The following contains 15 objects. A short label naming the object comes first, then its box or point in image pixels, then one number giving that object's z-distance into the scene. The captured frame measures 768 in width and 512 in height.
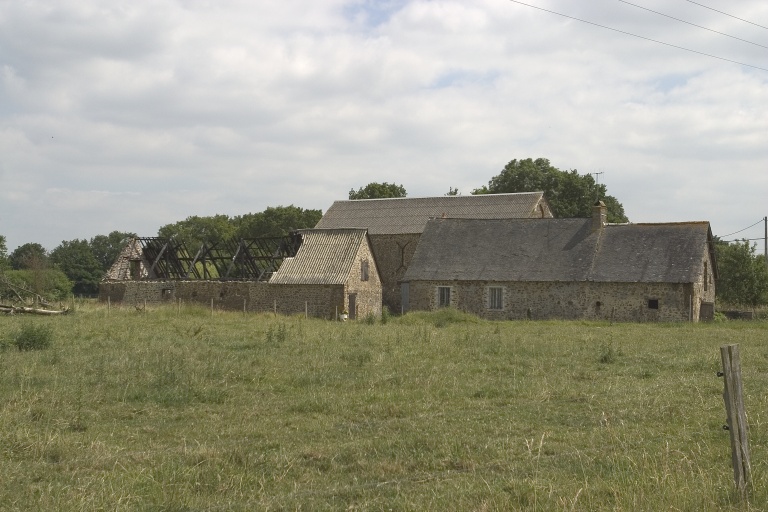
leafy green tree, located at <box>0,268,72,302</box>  65.06
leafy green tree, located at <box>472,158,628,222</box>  71.21
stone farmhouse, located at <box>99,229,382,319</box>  39.97
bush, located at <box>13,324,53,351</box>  18.76
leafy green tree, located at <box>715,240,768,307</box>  53.84
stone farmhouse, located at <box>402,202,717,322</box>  37.56
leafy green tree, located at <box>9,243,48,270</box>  99.90
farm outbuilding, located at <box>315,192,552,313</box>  52.81
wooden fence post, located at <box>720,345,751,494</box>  6.83
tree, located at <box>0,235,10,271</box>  68.41
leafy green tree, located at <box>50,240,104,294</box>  95.25
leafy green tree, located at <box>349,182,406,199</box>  78.94
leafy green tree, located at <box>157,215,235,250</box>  95.56
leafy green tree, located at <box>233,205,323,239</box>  85.19
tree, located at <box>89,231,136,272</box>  118.62
